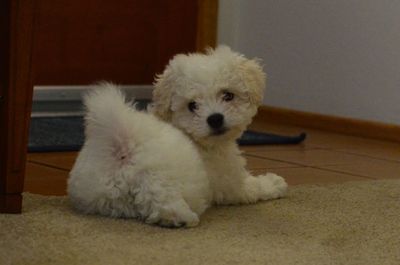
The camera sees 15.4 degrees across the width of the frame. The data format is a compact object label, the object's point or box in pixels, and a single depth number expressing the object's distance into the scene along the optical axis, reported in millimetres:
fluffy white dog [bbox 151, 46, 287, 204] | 1767
